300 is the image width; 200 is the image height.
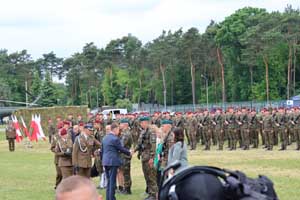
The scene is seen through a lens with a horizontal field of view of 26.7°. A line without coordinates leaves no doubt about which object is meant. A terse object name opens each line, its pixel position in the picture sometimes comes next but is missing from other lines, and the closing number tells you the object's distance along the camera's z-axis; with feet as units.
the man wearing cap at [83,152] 45.39
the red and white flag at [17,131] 126.49
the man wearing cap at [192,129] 99.04
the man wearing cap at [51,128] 120.82
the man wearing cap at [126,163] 48.33
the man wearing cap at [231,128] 94.58
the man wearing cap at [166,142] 38.06
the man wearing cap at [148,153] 43.80
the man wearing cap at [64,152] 48.11
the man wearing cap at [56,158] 51.45
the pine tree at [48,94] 273.33
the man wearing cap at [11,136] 116.78
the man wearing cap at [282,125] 88.12
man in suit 41.19
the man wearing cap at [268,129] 89.04
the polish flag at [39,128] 127.57
